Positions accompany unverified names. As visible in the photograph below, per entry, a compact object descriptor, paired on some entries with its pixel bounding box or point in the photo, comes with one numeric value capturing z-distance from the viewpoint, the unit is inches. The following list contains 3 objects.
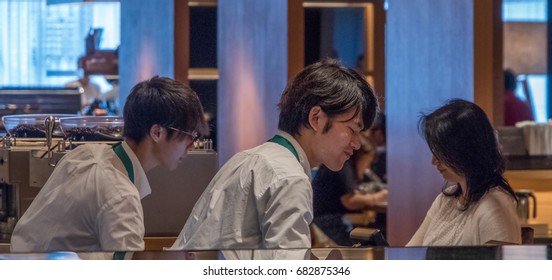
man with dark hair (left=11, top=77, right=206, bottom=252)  200.9
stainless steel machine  203.1
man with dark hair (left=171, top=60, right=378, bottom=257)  192.4
